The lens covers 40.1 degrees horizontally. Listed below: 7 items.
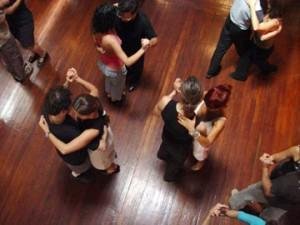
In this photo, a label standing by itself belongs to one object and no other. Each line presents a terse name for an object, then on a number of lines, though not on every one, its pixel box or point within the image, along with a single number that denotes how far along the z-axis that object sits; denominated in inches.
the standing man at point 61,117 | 98.5
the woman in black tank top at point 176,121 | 100.5
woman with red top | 108.1
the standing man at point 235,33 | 130.6
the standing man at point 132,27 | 114.8
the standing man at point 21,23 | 128.5
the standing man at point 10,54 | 126.3
